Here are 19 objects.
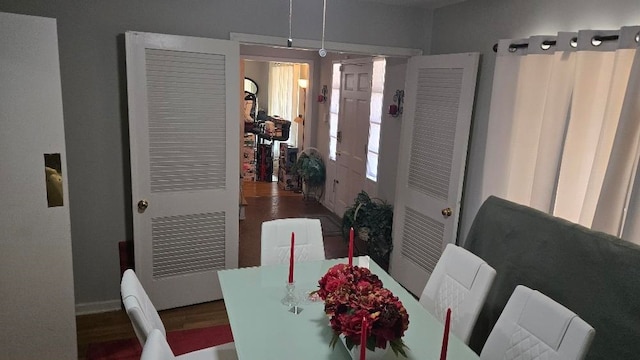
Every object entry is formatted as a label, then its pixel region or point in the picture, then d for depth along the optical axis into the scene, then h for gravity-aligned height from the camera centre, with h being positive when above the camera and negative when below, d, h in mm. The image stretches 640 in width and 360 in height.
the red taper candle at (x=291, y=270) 1644 -693
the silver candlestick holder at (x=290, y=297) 1735 -841
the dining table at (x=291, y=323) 1430 -856
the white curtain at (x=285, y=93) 7734 +260
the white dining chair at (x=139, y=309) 1412 -770
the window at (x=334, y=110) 5369 -31
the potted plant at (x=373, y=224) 3748 -1075
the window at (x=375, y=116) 4305 -64
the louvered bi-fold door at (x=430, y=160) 2807 -361
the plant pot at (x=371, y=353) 1309 -820
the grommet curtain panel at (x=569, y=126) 1836 -33
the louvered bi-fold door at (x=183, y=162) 2586 -423
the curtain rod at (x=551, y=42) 1902 +419
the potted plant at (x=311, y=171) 5863 -937
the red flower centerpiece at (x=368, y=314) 1238 -644
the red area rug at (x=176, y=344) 2439 -1548
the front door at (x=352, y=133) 4648 -288
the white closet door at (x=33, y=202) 1886 -548
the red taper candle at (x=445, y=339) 1115 -624
